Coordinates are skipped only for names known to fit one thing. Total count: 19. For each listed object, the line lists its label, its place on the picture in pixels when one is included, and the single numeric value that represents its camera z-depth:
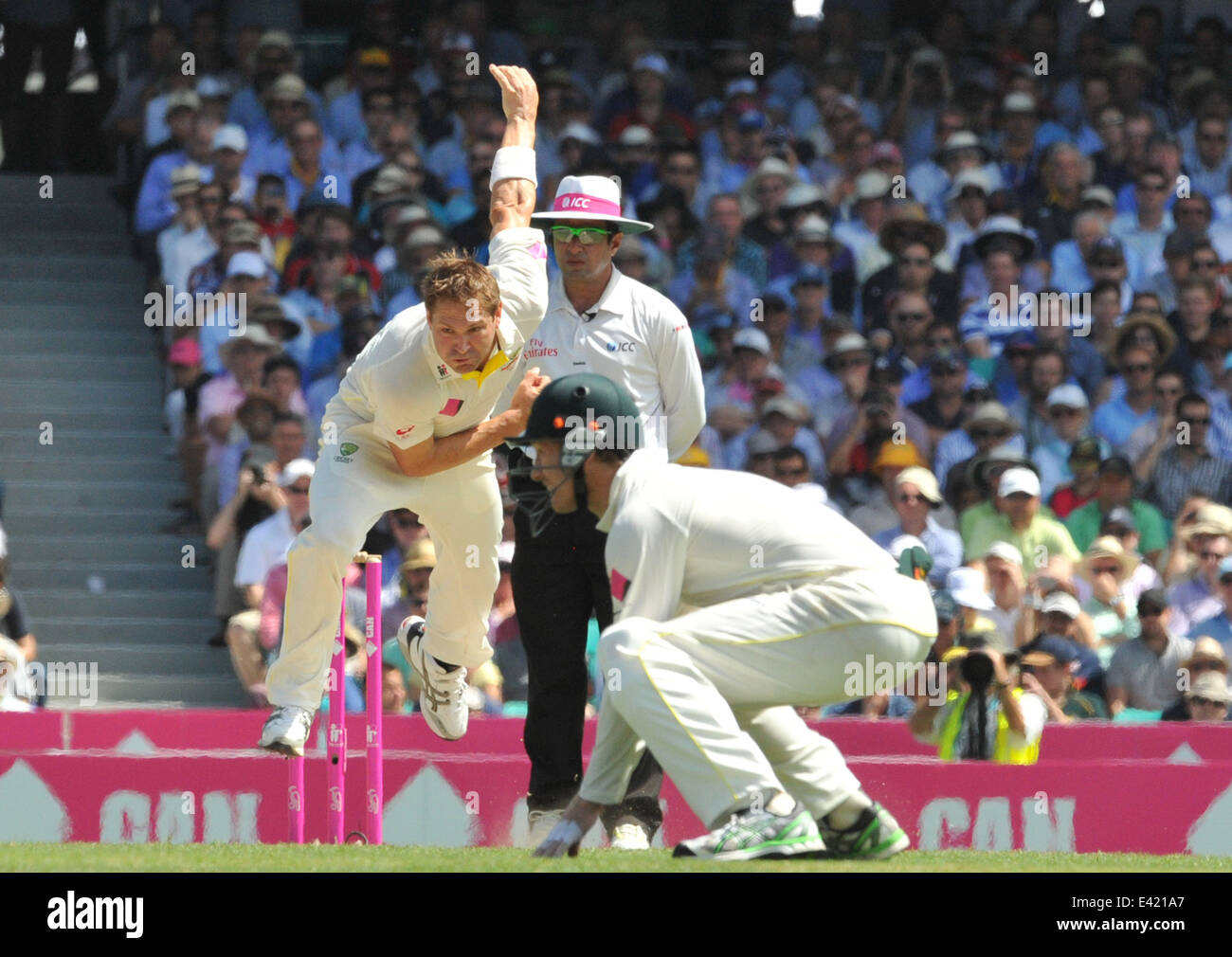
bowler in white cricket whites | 7.68
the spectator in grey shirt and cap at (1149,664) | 11.11
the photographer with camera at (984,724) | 8.91
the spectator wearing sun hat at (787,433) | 12.66
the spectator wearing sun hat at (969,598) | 10.34
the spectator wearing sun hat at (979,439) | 12.80
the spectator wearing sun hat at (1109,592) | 11.59
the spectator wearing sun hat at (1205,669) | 10.69
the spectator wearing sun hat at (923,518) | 11.89
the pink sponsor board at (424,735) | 9.86
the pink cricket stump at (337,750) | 8.30
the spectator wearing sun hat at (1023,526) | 11.99
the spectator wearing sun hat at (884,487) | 12.27
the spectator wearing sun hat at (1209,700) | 10.56
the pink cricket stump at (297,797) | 8.44
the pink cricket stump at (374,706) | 8.21
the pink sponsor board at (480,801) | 8.73
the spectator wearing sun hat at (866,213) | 14.33
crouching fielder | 6.50
